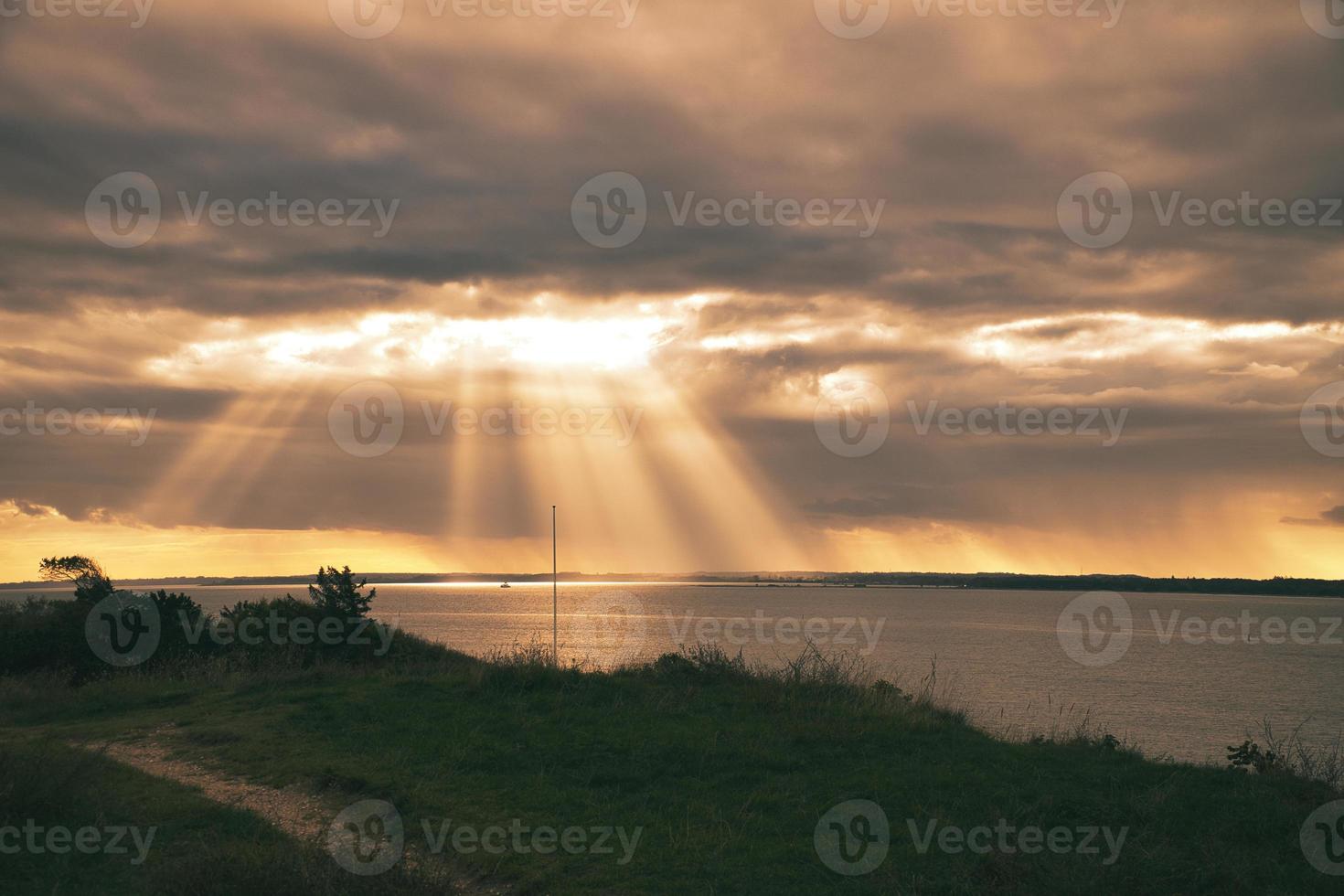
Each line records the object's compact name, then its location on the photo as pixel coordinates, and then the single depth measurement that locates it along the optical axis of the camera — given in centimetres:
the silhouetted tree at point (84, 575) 2961
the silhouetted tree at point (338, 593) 2952
